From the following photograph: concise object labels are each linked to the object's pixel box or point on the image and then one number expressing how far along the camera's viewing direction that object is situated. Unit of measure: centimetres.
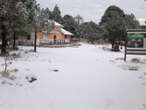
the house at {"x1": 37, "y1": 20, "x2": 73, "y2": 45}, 2486
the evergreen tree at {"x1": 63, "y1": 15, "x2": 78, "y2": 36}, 3918
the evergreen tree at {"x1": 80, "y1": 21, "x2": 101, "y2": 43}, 3726
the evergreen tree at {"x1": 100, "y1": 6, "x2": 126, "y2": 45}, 2124
